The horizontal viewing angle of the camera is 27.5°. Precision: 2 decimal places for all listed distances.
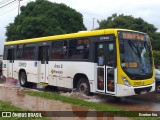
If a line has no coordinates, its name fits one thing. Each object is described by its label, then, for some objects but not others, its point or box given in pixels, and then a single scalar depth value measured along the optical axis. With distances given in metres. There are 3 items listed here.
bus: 12.35
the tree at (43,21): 31.80
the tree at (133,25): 40.09
